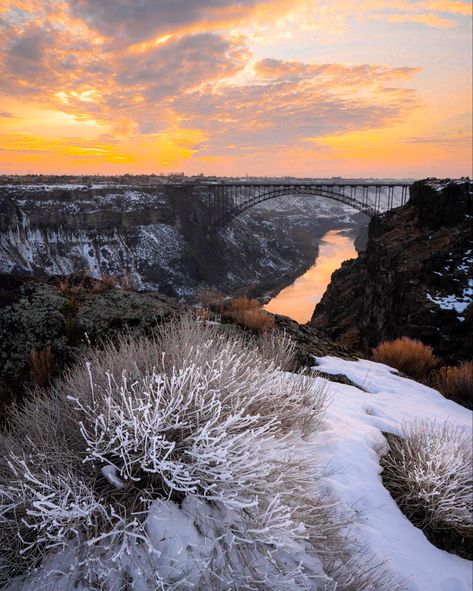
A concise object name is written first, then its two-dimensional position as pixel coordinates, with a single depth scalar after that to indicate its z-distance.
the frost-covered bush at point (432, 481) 2.87
